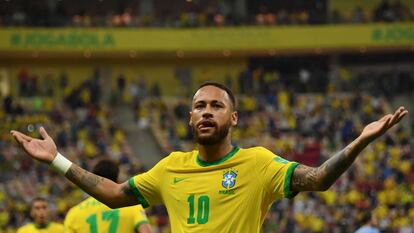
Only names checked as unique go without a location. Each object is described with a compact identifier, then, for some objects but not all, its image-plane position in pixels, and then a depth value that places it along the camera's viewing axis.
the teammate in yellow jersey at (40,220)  20.55
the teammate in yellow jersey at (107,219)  16.37
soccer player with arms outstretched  10.34
